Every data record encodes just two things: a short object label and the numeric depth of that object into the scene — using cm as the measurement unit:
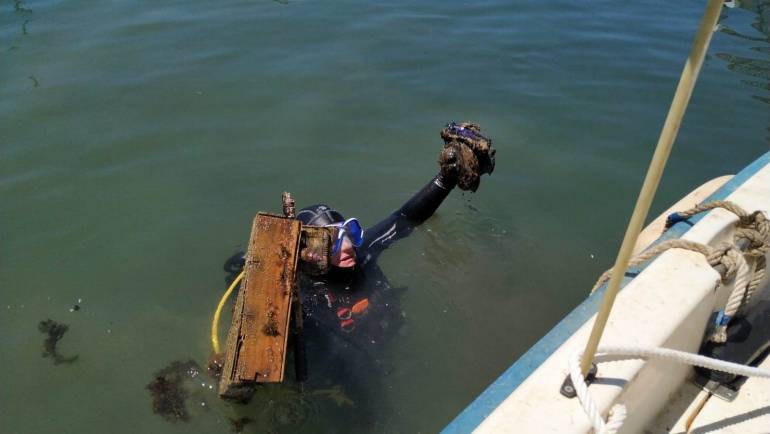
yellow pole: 120
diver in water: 351
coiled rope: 235
